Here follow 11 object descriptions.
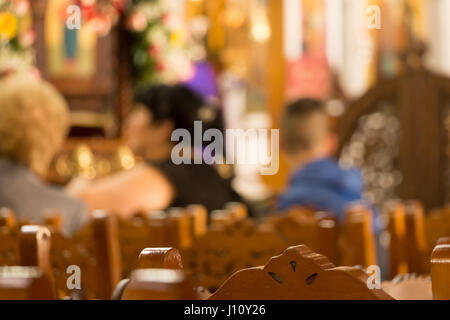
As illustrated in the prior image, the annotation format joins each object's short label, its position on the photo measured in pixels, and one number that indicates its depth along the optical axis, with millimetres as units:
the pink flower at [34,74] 6655
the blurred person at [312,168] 5080
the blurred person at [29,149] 3858
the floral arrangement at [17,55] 6295
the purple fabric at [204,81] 11284
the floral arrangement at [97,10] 4934
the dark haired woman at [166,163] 4826
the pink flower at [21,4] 4507
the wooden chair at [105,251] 2785
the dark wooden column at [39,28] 11377
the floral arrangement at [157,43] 8549
